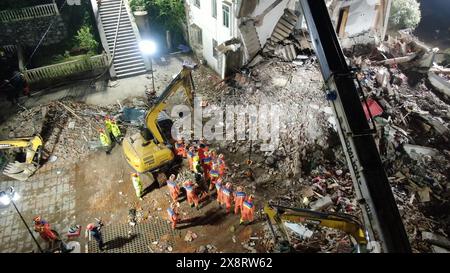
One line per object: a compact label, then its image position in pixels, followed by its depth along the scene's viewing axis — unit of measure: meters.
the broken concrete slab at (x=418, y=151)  14.79
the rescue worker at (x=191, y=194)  12.64
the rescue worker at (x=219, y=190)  12.58
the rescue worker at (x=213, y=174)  13.15
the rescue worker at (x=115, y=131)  16.00
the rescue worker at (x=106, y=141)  15.67
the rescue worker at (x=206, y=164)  13.69
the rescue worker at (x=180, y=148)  14.77
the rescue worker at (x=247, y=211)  11.88
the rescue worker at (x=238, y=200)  11.98
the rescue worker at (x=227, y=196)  12.42
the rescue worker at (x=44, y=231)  11.50
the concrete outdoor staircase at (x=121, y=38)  21.42
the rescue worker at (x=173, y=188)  12.84
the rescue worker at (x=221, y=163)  13.62
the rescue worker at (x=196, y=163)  13.58
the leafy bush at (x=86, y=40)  21.31
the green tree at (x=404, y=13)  24.00
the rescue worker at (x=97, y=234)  11.27
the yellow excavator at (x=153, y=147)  12.83
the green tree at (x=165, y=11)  22.91
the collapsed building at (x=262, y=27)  18.44
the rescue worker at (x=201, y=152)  14.22
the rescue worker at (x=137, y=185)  12.99
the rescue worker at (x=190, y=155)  13.90
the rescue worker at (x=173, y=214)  12.05
